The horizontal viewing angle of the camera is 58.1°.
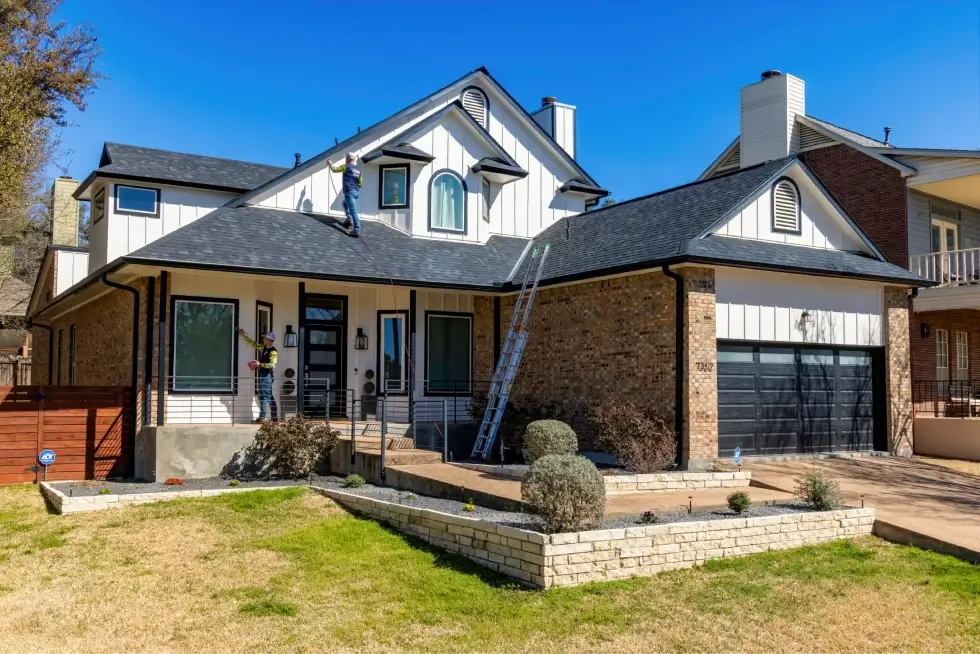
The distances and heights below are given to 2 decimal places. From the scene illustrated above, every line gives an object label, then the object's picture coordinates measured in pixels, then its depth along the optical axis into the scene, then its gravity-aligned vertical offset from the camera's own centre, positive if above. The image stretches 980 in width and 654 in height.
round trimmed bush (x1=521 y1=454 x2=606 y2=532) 8.89 -1.24
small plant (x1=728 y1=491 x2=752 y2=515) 10.51 -1.52
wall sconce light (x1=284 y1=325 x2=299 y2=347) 17.73 +0.66
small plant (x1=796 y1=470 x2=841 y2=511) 10.77 -1.45
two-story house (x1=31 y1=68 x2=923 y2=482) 15.40 +1.56
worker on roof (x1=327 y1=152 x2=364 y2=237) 18.61 +3.94
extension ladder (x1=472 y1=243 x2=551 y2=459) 16.28 +0.14
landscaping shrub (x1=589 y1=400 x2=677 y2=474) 13.80 -1.02
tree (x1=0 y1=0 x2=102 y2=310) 18.05 +6.55
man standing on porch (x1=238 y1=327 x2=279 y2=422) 16.30 +0.09
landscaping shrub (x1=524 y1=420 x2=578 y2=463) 13.43 -1.01
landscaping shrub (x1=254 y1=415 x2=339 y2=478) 14.98 -1.28
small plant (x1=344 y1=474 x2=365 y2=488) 13.70 -1.69
